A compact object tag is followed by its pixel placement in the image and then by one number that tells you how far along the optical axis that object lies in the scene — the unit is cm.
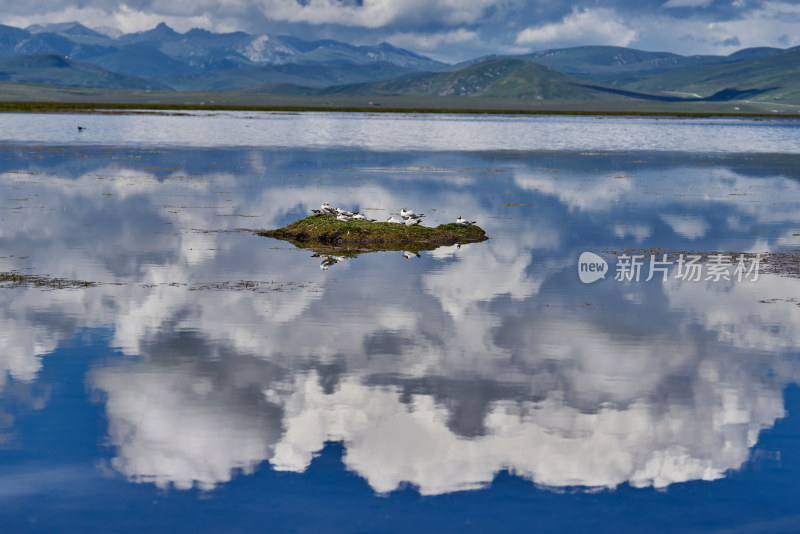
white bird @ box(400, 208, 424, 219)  3709
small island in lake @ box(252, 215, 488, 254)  3466
